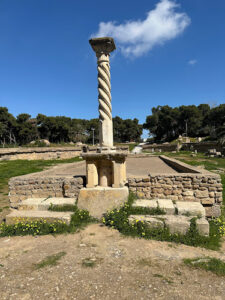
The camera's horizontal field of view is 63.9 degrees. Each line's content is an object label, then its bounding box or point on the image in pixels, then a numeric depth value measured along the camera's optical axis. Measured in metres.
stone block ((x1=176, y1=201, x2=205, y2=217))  4.32
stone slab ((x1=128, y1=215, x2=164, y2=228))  4.00
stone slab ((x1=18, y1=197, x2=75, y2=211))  5.01
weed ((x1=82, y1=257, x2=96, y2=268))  2.98
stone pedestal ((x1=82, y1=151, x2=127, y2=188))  5.07
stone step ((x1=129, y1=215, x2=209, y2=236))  3.90
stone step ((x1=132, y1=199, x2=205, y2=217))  4.34
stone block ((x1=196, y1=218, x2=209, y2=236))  3.90
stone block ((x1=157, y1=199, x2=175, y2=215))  4.47
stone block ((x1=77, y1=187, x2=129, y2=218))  4.82
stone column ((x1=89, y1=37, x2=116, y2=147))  5.36
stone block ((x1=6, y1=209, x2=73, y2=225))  4.36
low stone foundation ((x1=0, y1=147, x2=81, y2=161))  21.22
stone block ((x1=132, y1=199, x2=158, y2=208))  4.66
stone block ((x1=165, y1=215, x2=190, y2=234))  3.90
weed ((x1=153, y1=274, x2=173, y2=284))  2.62
